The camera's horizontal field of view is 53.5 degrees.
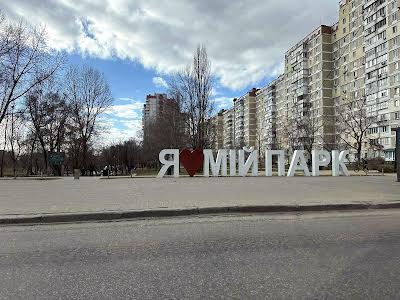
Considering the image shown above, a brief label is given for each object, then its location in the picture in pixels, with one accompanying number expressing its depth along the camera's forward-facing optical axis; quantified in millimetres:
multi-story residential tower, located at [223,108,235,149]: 163375
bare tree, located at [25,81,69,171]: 45375
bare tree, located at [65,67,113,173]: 50906
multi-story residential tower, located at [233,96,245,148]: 155750
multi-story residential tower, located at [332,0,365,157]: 87125
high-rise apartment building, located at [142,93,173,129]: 117500
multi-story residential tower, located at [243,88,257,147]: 150250
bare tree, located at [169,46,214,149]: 42750
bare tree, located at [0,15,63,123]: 32844
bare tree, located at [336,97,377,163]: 64312
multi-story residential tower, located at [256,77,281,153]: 122569
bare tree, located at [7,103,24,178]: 45525
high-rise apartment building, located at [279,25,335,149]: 93938
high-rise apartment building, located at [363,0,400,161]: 75312
